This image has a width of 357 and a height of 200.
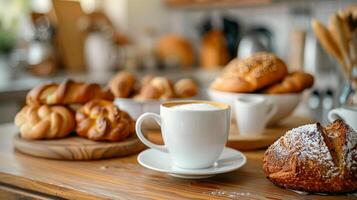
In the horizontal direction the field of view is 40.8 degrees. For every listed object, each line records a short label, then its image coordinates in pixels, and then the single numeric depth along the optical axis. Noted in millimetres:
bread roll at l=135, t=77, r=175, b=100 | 1200
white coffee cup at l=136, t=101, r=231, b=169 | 785
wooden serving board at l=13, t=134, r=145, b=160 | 952
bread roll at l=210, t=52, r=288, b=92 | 1125
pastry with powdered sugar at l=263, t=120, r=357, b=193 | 709
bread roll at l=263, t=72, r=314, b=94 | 1150
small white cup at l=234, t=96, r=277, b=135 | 1046
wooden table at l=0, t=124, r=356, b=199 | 747
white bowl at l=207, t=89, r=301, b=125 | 1138
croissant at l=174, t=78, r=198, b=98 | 1254
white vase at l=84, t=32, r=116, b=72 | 3164
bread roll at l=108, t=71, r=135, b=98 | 1237
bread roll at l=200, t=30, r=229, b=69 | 3615
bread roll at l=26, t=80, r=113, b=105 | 1032
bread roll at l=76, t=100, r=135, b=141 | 984
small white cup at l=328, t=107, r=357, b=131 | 915
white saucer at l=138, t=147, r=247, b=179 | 802
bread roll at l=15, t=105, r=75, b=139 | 997
